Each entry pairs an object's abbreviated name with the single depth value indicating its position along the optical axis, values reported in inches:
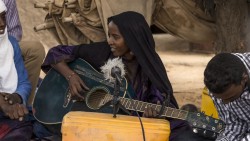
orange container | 200.6
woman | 239.1
